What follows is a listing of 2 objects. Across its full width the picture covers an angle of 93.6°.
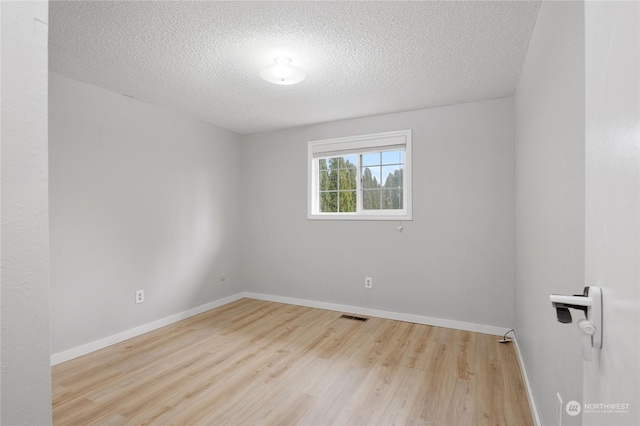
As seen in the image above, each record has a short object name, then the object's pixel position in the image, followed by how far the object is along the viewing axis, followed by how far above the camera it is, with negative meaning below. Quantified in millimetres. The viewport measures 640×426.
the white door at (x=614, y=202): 434 +13
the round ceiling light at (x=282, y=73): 2207 +1036
